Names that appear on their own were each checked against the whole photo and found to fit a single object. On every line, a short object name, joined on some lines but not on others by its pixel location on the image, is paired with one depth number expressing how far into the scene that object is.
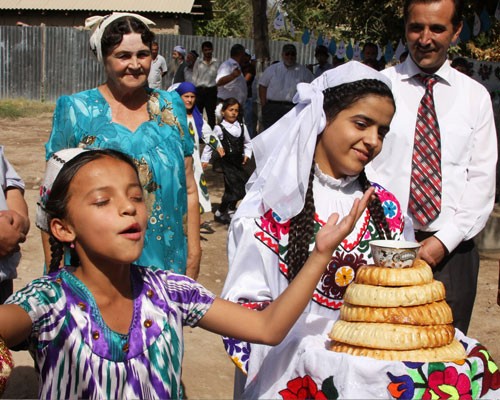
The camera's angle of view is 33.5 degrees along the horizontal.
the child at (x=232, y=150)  10.32
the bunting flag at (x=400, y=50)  13.41
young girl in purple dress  2.36
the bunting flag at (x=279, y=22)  18.11
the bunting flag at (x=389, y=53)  14.76
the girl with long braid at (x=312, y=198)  3.07
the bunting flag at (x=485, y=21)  10.62
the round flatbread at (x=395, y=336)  2.54
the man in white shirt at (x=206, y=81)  17.20
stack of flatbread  2.54
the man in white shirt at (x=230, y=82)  15.16
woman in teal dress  3.87
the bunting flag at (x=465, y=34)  10.69
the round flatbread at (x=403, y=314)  2.57
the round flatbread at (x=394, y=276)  2.63
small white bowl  2.70
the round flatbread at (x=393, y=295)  2.59
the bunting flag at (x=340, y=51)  17.23
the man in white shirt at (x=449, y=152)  3.97
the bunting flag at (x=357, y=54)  16.61
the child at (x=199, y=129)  8.42
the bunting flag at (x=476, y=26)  10.66
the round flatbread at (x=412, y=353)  2.53
